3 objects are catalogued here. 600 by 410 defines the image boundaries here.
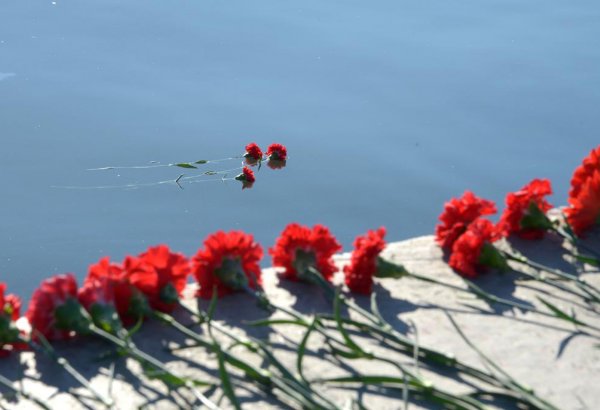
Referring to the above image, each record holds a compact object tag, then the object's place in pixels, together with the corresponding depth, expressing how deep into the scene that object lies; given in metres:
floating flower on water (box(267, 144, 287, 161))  5.48
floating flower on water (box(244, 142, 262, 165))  5.40
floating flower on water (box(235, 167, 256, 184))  5.26
